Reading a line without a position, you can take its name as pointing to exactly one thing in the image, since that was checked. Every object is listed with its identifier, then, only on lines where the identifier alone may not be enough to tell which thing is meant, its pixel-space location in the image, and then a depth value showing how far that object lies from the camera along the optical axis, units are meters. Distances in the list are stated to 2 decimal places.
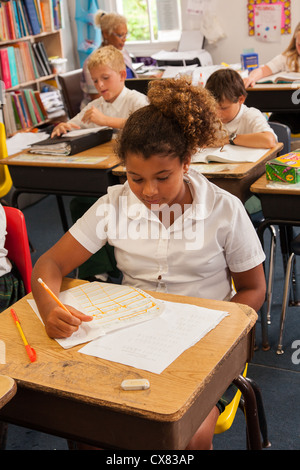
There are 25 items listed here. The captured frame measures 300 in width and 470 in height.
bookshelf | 4.29
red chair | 1.83
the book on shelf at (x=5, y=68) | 4.23
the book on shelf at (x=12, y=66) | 4.32
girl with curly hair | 1.38
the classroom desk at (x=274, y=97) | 3.48
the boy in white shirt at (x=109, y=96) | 2.92
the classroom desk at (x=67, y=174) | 2.61
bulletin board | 4.82
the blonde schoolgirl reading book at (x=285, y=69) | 3.69
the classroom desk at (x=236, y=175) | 2.25
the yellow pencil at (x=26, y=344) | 1.14
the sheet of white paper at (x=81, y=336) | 1.18
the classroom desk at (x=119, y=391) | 0.98
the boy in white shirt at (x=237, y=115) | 2.48
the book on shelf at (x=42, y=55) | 4.68
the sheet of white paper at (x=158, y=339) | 1.09
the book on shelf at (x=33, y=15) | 4.45
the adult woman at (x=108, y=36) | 3.99
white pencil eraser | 1.00
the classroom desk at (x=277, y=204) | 2.08
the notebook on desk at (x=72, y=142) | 2.79
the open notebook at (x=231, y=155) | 2.37
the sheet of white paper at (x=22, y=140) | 3.42
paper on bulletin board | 4.88
